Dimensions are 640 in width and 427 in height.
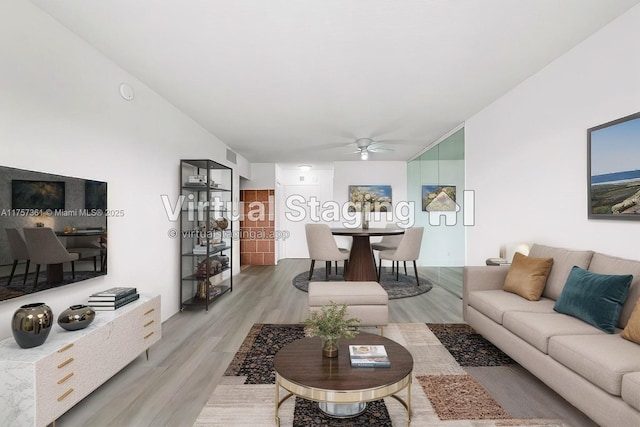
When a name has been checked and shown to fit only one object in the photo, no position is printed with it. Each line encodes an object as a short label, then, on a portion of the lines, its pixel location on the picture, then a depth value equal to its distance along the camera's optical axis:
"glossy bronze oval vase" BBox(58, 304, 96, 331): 2.01
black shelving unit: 4.20
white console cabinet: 1.60
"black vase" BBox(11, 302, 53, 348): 1.72
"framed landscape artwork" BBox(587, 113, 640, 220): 2.19
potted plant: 1.89
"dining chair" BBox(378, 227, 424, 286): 5.48
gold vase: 1.93
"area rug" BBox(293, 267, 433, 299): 5.01
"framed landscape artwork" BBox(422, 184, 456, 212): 5.18
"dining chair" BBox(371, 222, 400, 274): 6.44
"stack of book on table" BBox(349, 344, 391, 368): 1.83
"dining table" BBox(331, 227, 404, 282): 5.42
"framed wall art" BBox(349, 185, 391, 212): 7.66
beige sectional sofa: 1.58
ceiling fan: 5.57
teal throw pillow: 2.01
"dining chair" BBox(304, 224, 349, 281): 5.52
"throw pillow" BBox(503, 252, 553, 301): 2.71
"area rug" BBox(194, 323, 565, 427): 1.89
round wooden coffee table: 1.60
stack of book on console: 2.41
